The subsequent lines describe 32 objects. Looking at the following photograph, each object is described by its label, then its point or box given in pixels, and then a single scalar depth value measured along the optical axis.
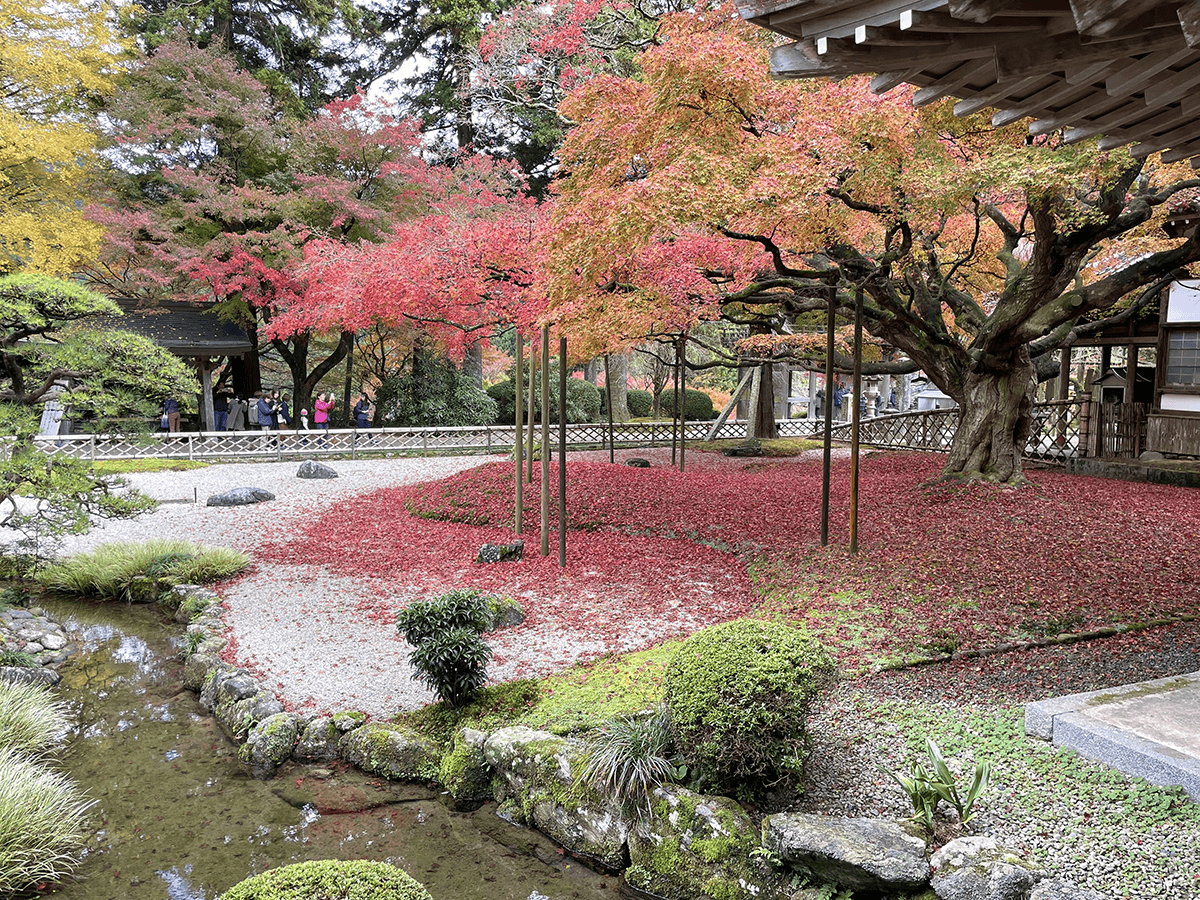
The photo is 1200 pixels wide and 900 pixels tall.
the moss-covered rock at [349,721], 5.37
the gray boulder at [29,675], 6.46
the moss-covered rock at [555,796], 4.23
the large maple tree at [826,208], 7.60
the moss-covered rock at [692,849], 3.73
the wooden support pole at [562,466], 8.75
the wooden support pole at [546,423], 8.89
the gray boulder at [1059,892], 2.98
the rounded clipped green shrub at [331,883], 2.49
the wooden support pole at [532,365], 10.14
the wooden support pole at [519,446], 10.13
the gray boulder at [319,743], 5.30
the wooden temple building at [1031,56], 2.80
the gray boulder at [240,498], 13.73
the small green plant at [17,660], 6.74
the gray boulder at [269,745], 5.23
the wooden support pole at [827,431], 8.41
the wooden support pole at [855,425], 8.20
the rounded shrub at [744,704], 3.89
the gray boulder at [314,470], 16.89
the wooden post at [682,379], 15.49
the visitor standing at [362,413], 23.49
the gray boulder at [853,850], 3.30
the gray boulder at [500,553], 9.50
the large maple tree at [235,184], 19.56
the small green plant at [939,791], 3.59
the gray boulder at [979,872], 3.10
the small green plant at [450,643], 5.34
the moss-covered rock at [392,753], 5.02
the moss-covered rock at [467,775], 4.80
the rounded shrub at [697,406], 28.11
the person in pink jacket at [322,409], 22.22
